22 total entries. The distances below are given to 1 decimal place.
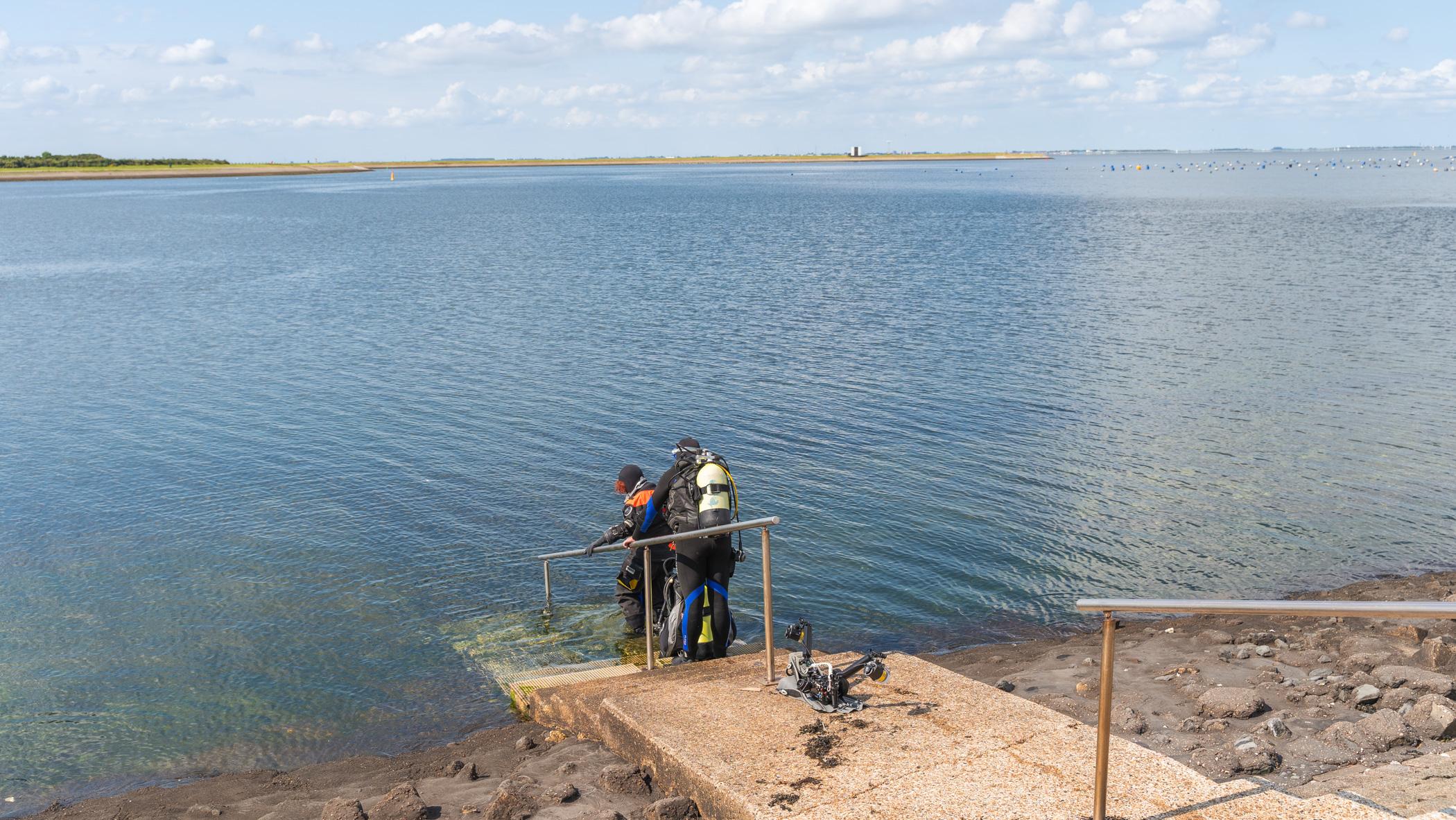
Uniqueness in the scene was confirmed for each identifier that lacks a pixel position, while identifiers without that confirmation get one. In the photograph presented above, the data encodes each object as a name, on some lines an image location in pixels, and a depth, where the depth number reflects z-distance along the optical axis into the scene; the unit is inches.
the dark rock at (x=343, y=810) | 257.9
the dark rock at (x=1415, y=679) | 325.1
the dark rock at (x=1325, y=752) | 266.5
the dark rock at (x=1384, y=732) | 276.1
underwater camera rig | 269.7
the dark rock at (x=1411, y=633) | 408.8
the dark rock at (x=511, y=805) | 250.7
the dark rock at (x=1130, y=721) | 300.5
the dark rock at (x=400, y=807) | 257.0
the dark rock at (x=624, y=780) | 257.0
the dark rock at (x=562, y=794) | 255.0
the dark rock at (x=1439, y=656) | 360.5
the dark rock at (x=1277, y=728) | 288.4
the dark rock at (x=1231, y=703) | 310.7
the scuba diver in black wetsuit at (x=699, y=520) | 339.0
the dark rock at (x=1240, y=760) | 257.0
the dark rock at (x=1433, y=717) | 278.4
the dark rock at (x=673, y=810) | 233.5
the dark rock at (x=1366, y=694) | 318.0
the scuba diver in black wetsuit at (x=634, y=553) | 382.3
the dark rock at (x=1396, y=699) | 315.6
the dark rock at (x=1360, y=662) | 367.6
